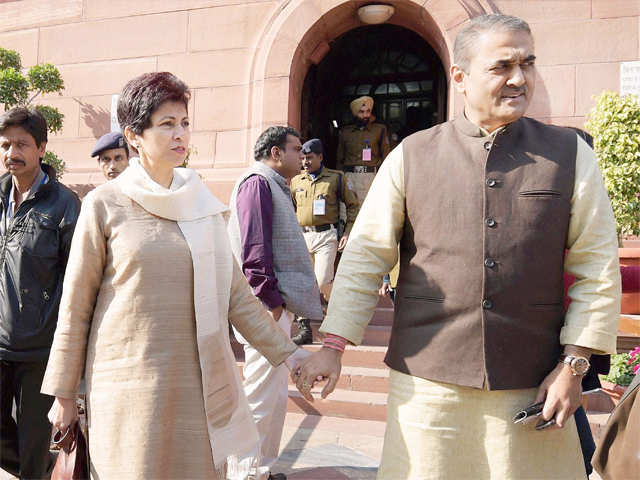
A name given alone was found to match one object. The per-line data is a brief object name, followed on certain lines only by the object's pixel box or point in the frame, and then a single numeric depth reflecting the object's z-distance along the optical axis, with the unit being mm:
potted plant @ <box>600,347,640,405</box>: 4461
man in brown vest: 1716
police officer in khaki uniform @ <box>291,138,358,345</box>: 6109
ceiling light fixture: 7406
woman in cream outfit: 1931
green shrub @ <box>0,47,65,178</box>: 7488
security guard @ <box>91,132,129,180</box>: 3898
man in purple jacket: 3305
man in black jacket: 2822
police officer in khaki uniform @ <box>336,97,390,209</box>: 7688
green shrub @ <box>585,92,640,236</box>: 5664
